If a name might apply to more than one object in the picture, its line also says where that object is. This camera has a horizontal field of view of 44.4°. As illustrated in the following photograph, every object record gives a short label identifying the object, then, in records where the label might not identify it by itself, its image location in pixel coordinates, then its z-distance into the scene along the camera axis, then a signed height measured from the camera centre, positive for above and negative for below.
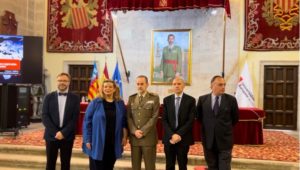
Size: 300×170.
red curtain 8.15 +1.76
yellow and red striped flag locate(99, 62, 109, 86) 9.61 +0.16
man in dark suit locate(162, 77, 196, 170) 4.21 -0.50
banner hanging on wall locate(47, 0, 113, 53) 10.45 +1.53
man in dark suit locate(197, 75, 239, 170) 4.10 -0.49
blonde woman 3.94 -0.53
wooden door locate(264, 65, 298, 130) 9.52 -0.36
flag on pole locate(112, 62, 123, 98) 9.56 +0.11
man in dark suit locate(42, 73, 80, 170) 4.27 -0.49
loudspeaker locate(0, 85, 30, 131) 7.80 -0.64
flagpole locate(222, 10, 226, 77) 8.94 +0.61
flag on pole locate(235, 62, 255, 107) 8.82 -0.20
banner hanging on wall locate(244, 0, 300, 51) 9.34 +1.48
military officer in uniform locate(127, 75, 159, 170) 4.18 -0.49
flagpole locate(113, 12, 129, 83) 10.13 +0.59
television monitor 7.60 +0.41
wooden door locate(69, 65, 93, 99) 10.71 +0.02
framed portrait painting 9.88 +0.70
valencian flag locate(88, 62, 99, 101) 9.00 -0.18
